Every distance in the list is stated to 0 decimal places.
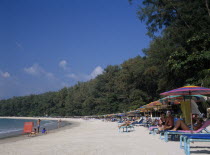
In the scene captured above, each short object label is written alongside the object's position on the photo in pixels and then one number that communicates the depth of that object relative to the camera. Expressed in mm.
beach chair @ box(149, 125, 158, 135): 10761
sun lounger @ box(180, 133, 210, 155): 5203
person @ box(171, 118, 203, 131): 7316
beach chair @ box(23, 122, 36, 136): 18016
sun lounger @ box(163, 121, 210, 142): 6794
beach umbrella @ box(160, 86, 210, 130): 7885
